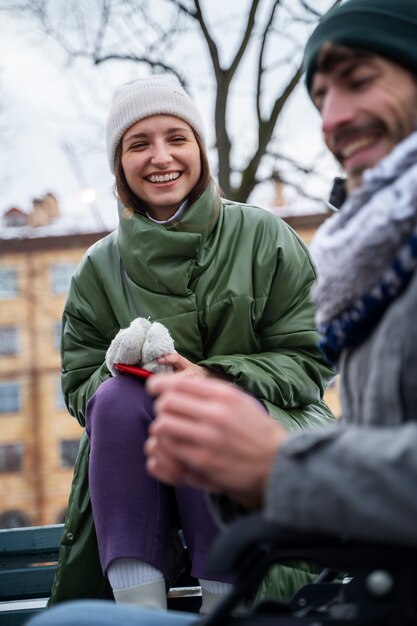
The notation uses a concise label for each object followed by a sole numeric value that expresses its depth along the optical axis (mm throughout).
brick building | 19438
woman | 2338
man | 1046
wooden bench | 3232
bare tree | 8094
